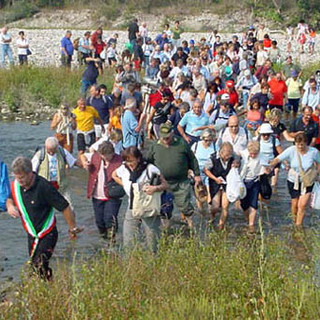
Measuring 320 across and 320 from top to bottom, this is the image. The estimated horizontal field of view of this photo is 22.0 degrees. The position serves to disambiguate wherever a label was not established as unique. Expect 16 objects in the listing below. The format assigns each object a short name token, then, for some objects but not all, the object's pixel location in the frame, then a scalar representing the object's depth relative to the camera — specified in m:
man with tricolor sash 8.51
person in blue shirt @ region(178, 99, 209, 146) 14.99
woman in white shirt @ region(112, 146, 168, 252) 9.57
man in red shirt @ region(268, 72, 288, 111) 20.41
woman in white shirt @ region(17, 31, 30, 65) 29.59
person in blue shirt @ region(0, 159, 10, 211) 9.17
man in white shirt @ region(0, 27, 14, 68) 30.38
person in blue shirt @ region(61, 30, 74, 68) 29.41
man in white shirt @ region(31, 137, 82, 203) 10.81
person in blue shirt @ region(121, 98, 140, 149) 15.25
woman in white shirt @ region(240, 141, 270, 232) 12.20
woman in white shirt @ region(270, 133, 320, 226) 12.07
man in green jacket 11.43
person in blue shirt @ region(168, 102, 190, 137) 15.84
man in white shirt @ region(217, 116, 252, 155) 13.27
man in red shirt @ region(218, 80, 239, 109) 18.27
